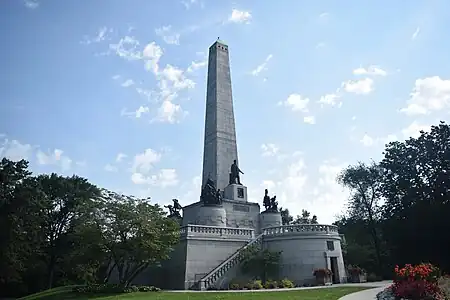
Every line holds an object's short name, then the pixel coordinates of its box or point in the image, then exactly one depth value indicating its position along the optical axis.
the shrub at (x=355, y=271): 25.84
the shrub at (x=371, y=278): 27.39
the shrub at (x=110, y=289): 20.09
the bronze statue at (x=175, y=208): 34.54
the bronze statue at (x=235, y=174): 34.91
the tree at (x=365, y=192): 40.59
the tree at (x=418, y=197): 30.03
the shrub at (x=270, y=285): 22.47
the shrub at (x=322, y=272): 23.58
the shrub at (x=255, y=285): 22.11
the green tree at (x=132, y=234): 21.33
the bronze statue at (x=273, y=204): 35.00
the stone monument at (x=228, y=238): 24.86
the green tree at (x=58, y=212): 39.31
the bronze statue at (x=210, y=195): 31.06
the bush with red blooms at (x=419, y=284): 11.32
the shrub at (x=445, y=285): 11.38
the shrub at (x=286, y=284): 22.53
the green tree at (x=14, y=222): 30.55
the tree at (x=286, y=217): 53.34
